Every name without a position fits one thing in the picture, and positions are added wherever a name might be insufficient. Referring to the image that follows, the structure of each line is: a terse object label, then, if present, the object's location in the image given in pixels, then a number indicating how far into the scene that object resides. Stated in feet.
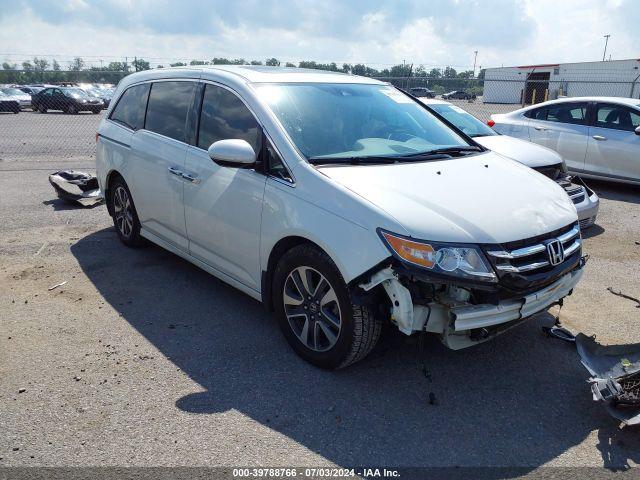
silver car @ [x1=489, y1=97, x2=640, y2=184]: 28.22
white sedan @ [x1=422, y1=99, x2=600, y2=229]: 21.09
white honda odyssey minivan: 9.71
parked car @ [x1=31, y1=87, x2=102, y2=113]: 97.40
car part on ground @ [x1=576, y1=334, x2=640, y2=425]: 9.46
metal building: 91.20
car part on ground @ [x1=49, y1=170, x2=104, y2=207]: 25.18
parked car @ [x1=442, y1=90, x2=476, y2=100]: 120.14
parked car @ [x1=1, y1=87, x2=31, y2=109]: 107.96
